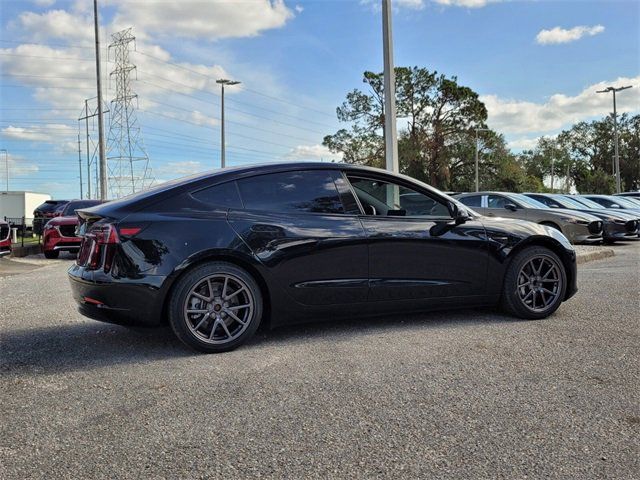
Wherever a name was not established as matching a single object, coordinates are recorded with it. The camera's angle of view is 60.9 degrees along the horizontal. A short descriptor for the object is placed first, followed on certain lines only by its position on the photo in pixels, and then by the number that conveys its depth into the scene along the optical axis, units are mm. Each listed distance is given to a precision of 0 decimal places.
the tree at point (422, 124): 48250
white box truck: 39094
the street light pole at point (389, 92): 10883
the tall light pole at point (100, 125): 20998
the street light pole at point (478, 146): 48406
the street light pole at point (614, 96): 40469
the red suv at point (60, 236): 12055
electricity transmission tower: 44991
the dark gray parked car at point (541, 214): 12477
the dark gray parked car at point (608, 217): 13766
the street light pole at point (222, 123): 30094
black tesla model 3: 3951
